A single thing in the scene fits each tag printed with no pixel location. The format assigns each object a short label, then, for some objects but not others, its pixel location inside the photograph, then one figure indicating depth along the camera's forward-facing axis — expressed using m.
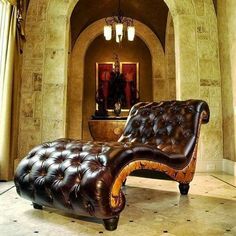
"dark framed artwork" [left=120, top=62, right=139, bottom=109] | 7.16
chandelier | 4.89
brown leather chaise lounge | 1.43
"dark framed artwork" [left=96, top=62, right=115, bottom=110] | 7.17
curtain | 2.94
